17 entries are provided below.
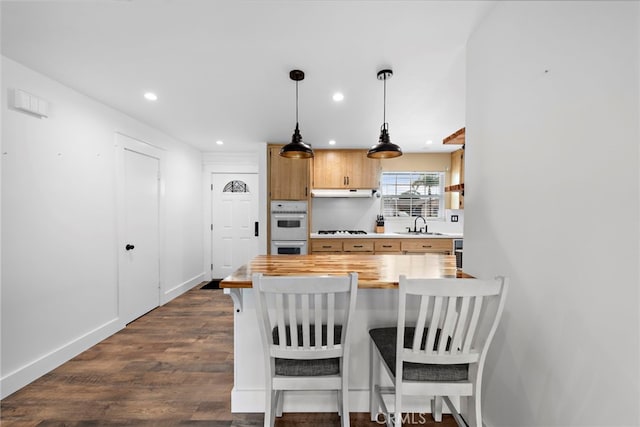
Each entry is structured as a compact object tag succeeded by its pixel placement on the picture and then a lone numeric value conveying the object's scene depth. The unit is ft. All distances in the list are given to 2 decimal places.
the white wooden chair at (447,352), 3.78
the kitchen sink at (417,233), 14.46
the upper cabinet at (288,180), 13.98
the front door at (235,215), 16.81
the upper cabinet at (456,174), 14.70
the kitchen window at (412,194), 16.46
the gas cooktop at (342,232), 15.60
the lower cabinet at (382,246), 14.08
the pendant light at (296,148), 7.32
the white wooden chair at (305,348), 3.99
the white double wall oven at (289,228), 13.91
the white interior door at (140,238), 10.45
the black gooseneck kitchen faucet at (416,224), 16.02
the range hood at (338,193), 15.26
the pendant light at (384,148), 7.14
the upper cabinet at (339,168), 15.10
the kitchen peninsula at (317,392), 5.92
